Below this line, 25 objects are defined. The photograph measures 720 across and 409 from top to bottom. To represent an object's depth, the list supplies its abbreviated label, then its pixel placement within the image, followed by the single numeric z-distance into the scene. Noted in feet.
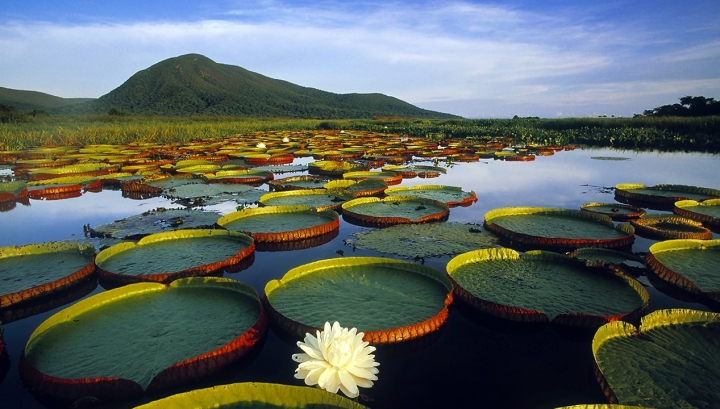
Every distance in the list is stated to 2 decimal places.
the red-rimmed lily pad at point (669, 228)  15.52
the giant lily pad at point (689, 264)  11.18
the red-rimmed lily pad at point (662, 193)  22.65
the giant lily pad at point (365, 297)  9.29
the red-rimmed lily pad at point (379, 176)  30.83
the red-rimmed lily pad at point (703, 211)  17.85
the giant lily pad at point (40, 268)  11.46
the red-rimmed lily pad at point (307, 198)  22.56
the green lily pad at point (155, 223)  17.39
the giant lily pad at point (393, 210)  18.99
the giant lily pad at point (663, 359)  6.66
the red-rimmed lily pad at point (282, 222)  16.58
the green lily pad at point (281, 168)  38.22
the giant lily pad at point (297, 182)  28.45
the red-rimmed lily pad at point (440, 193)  23.40
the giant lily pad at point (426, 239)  15.15
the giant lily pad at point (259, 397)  5.88
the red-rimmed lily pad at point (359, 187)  24.93
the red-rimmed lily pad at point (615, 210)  18.76
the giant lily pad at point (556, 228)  15.11
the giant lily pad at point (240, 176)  30.04
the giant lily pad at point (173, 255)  12.52
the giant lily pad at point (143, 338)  7.39
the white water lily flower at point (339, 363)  5.52
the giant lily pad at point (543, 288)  9.69
